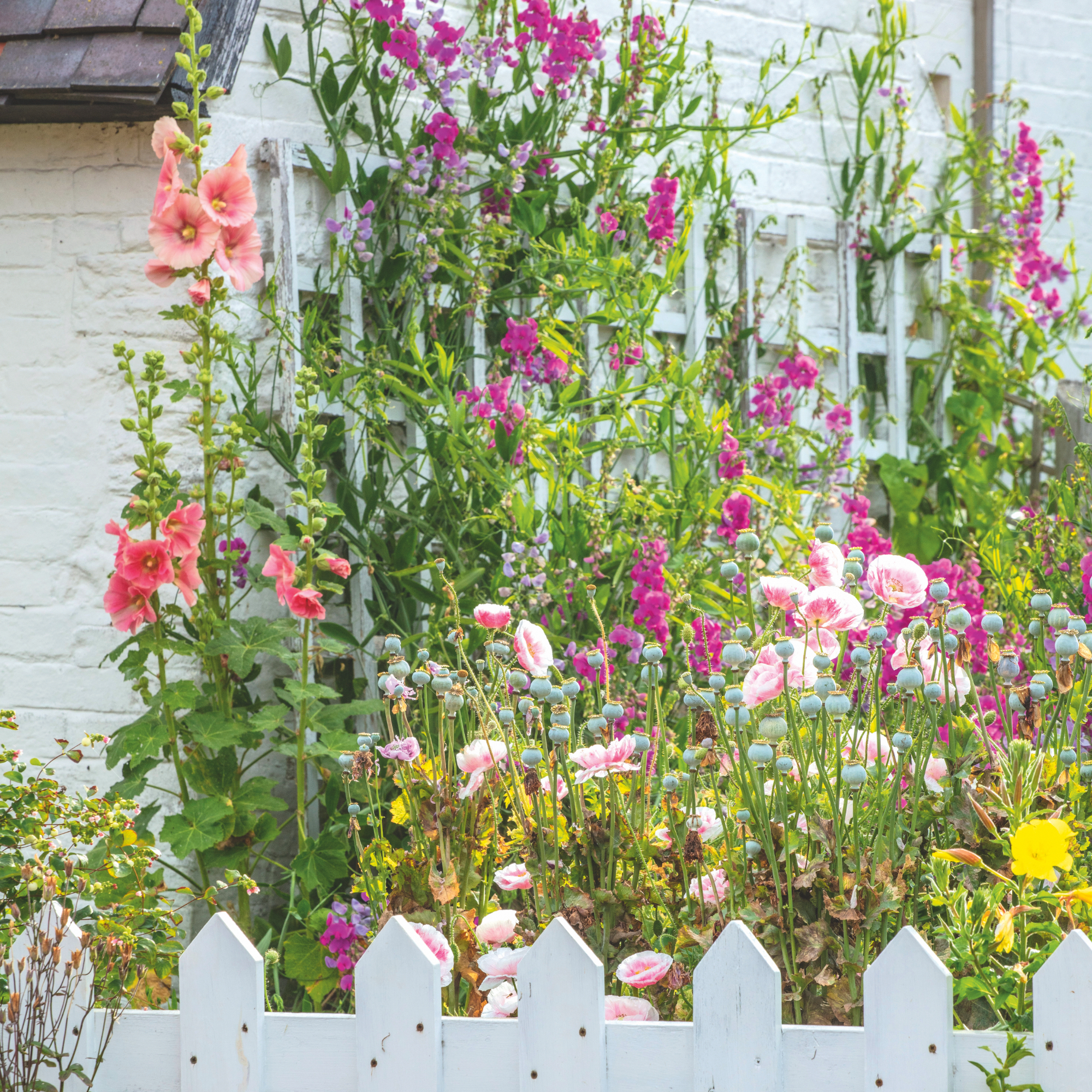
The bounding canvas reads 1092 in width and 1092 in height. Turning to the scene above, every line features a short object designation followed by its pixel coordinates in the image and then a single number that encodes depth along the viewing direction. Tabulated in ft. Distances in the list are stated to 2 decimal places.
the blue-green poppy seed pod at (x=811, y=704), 18.32
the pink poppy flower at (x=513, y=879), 18.92
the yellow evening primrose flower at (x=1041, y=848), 17.95
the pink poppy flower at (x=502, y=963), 18.68
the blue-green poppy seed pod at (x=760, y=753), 18.26
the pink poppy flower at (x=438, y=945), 18.83
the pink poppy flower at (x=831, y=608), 18.64
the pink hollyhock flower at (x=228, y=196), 20.73
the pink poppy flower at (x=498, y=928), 18.77
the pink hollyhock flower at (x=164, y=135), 20.72
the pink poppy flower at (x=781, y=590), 18.78
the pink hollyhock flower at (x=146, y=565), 20.65
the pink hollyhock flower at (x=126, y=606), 20.73
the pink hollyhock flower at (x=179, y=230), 20.74
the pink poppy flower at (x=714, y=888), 18.74
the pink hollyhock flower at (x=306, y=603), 20.74
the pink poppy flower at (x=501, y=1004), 18.64
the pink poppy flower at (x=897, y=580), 18.77
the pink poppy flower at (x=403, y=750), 19.23
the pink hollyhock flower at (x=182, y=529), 20.70
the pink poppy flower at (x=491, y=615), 19.22
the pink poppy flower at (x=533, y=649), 19.01
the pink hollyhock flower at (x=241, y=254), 20.82
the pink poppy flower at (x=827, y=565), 19.03
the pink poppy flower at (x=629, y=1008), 18.51
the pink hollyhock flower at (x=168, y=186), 20.65
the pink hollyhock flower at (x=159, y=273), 20.81
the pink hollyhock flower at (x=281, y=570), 20.87
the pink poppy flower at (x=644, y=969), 18.43
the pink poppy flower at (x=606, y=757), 18.70
